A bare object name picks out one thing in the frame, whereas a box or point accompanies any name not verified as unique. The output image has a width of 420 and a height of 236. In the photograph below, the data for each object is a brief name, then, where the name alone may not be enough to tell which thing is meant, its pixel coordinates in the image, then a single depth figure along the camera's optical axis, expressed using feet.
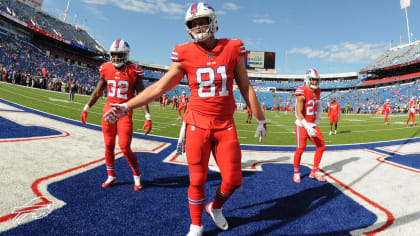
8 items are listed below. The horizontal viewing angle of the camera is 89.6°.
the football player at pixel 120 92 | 10.61
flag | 142.51
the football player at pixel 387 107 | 54.71
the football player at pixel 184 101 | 50.52
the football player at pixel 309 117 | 13.50
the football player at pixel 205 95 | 6.81
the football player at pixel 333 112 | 37.30
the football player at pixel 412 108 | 47.76
